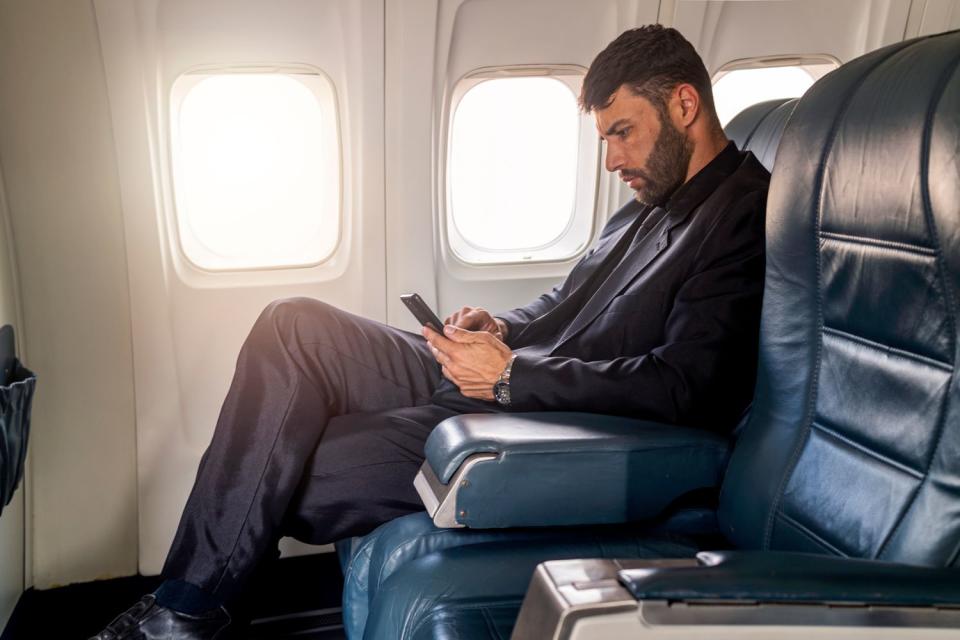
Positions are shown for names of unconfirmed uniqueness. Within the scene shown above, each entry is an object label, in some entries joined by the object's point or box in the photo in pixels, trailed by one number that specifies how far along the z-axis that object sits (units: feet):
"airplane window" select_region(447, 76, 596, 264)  10.16
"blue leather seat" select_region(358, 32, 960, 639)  3.93
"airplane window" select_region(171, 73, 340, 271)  9.02
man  6.12
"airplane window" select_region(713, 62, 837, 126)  11.09
